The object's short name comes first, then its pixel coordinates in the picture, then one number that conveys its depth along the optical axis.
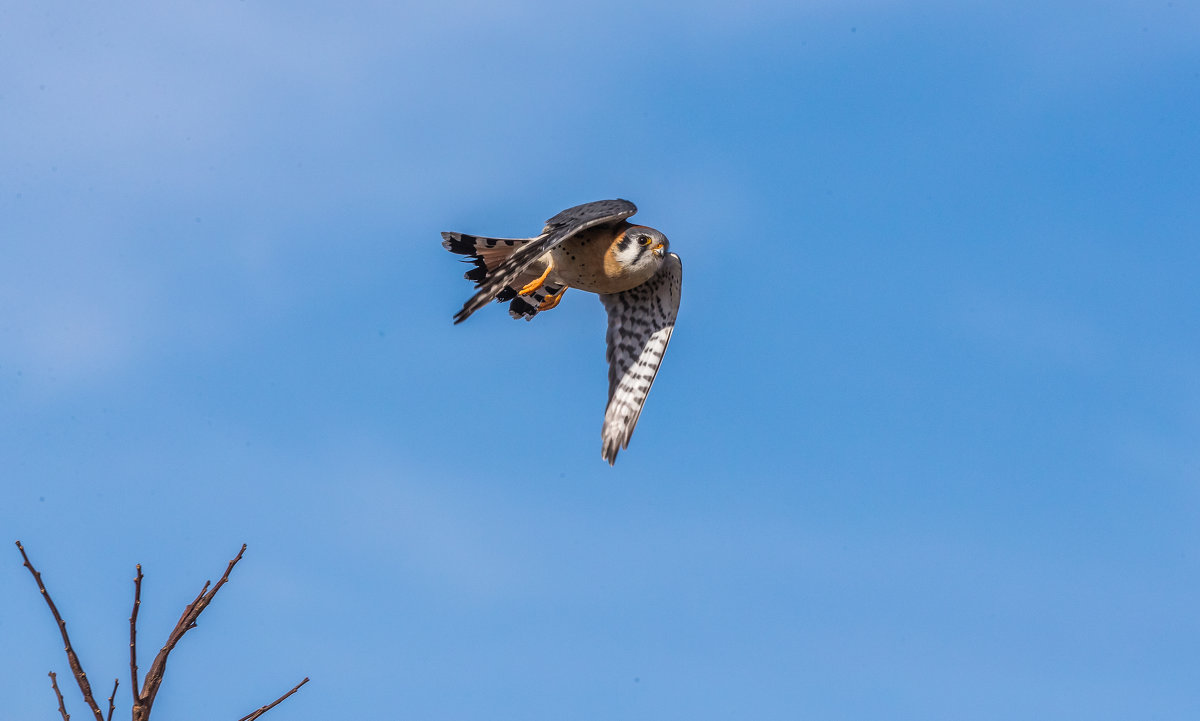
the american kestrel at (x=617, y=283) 18.92
